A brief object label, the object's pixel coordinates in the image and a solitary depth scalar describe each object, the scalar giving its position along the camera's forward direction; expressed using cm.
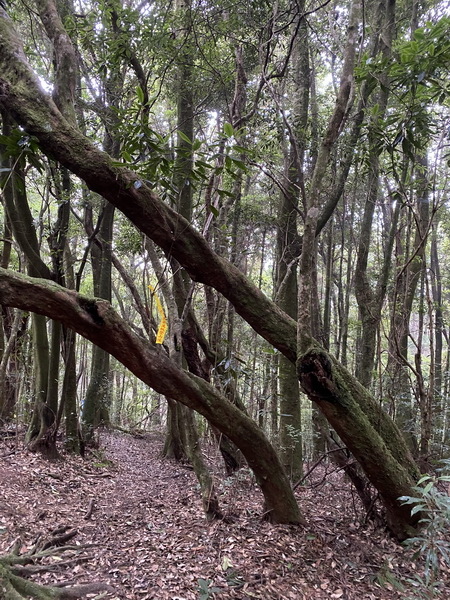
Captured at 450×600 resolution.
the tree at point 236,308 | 375
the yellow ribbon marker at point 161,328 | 379
